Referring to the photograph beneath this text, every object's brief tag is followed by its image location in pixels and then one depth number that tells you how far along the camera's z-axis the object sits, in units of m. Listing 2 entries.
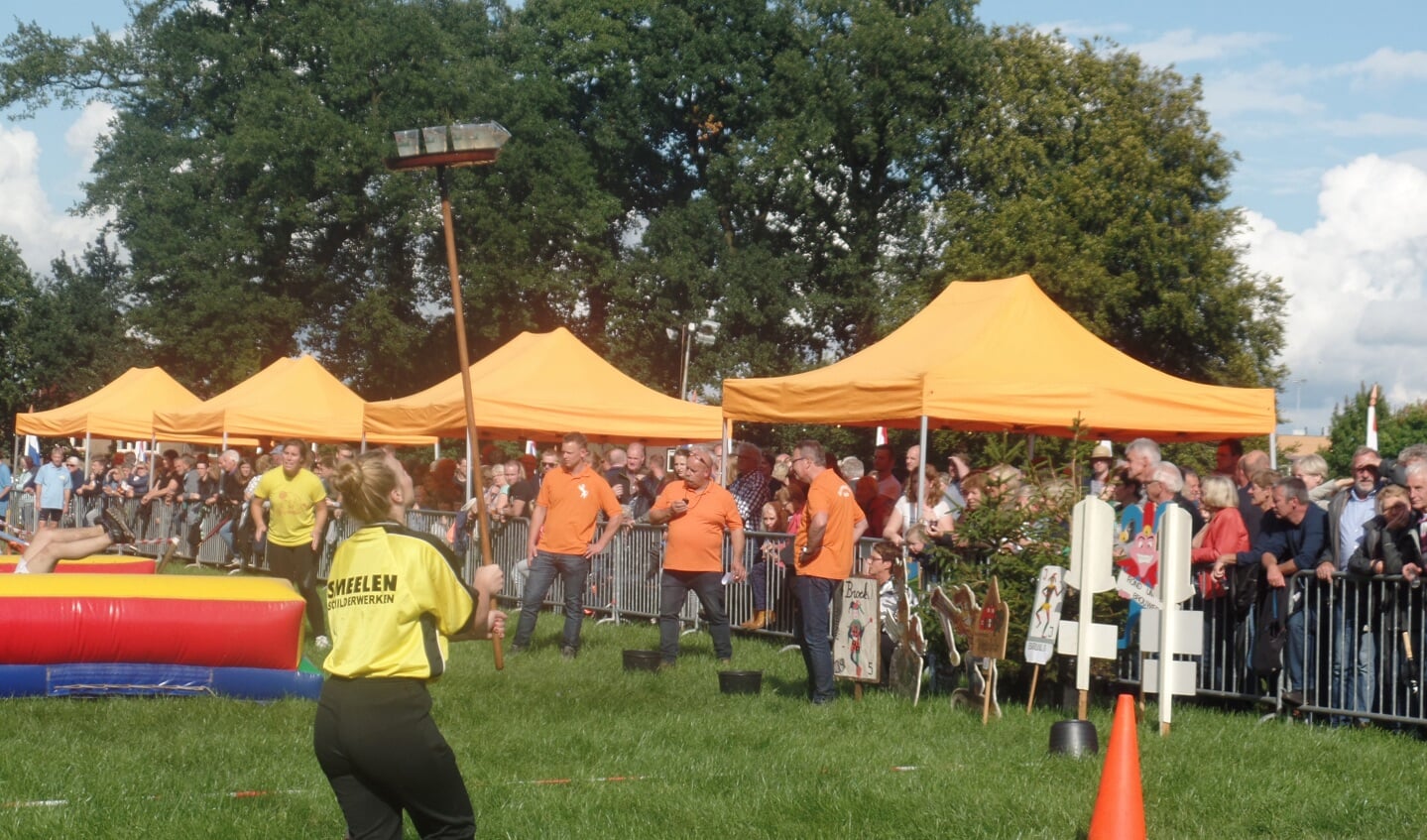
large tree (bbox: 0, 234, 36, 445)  57.25
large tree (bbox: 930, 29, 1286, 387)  39.91
